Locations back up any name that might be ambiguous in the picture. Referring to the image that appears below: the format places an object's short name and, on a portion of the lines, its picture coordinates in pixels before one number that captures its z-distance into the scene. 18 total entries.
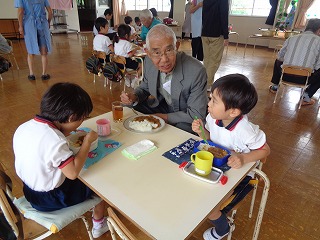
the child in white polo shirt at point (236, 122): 1.10
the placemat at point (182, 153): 1.04
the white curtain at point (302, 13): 7.26
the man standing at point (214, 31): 3.62
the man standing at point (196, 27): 4.35
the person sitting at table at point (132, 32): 5.11
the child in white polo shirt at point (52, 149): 0.94
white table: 0.75
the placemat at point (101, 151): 1.04
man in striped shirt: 3.40
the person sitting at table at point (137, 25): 6.59
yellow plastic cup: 0.94
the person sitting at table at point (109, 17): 6.18
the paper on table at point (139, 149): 1.07
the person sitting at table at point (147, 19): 4.16
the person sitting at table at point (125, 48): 3.90
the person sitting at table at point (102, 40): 4.27
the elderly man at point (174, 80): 1.54
